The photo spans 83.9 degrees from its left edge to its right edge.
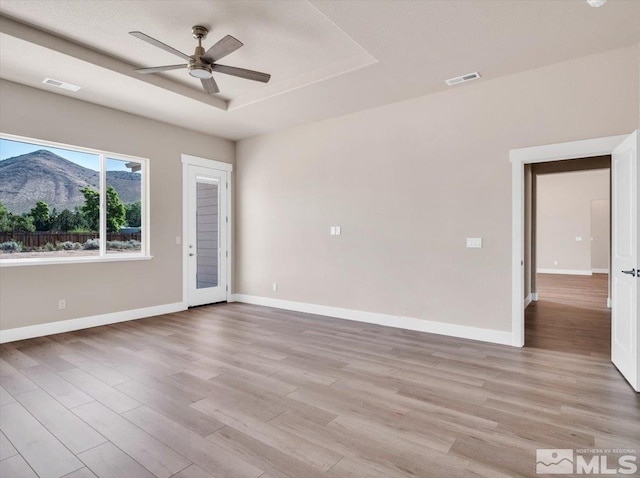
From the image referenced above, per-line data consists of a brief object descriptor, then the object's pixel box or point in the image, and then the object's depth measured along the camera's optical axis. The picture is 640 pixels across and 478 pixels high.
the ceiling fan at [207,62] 3.00
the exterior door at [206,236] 6.17
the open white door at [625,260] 2.93
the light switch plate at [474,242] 4.30
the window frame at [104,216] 4.35
